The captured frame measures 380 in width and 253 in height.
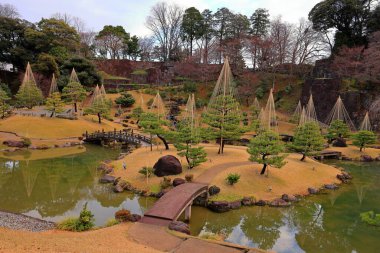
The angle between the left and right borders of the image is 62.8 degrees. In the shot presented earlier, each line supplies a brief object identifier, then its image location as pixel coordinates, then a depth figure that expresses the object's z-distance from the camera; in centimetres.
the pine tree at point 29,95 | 4384
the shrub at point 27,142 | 3290
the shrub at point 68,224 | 1437
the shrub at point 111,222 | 1492
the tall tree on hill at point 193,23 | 6712
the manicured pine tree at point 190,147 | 2331
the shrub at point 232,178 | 2077
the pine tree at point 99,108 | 4325
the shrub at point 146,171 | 2253
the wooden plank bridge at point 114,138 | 3566
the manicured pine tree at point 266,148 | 2203
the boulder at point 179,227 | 1397
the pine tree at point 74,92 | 4553
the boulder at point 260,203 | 1961
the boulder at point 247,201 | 1947
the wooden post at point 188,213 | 1720
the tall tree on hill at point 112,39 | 7100
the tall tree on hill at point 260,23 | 6700
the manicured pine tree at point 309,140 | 2741
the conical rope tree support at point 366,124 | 3762
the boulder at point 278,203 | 1966
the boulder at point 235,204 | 1894
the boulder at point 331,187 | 2345
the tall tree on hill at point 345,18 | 4984
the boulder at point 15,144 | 3259
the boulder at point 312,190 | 2225
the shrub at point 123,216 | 1517
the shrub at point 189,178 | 2103
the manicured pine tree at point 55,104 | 4069
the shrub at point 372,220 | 1077
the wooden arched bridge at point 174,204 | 1480
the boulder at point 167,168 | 2239
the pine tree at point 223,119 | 2717
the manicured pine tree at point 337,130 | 3769
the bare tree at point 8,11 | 6731
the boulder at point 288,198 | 2038
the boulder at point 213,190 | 1975
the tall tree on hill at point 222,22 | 6681
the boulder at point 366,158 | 3312
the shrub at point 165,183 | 2064
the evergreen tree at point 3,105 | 4105
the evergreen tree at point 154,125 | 2995
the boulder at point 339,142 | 3731
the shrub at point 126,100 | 5359
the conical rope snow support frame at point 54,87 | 4933
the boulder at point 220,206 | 1855
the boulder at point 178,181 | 2038
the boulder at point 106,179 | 2341
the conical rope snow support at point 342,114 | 4216
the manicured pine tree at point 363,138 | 3397
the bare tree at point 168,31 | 7100
